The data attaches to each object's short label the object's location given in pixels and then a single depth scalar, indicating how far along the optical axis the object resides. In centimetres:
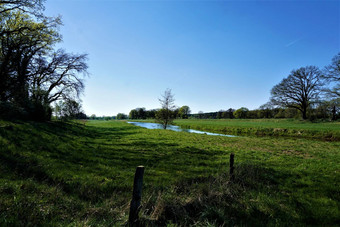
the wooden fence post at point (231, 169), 545
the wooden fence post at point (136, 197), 289
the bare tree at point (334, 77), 2971
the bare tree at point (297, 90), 3853
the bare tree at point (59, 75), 2083
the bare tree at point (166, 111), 2992
